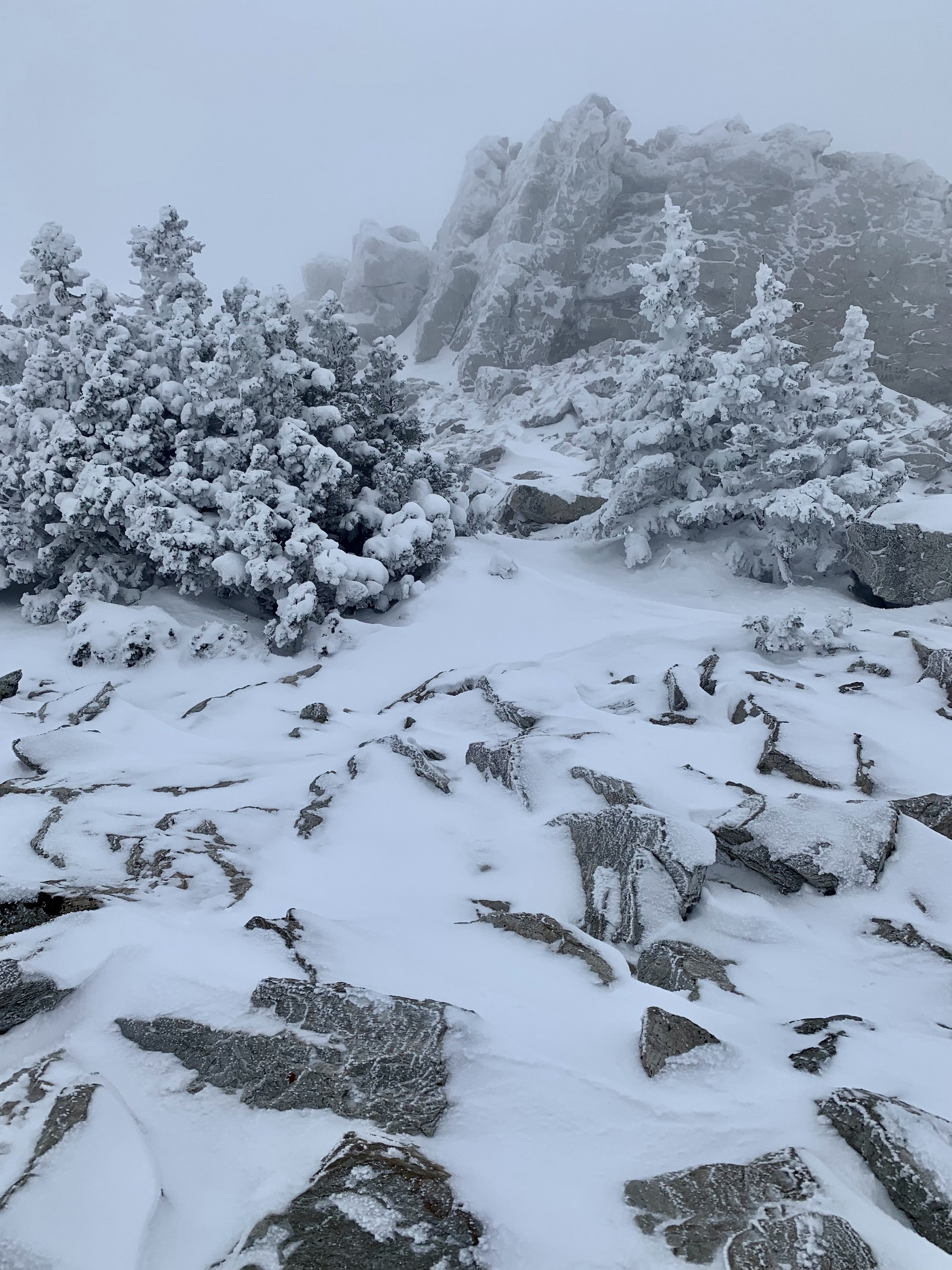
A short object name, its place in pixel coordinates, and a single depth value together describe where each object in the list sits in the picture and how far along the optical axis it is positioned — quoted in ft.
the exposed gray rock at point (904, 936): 15.75
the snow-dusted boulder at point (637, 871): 17.29
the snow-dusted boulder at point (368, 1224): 7.23
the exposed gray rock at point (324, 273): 271.69
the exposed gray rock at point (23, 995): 10.84
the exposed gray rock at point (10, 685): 38.06
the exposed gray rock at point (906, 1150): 8.03
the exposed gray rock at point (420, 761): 24.34
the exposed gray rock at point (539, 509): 80.38
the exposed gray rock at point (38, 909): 14.35
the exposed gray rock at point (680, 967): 14.65
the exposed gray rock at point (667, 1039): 10.93
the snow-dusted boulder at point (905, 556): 49.80
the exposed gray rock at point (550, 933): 14.24
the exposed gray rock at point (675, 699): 31.32
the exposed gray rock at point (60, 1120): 7.87
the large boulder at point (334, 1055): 9.81
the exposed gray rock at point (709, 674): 33.60
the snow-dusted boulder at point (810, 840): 18.25
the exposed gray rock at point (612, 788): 21.30
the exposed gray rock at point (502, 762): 23.94
